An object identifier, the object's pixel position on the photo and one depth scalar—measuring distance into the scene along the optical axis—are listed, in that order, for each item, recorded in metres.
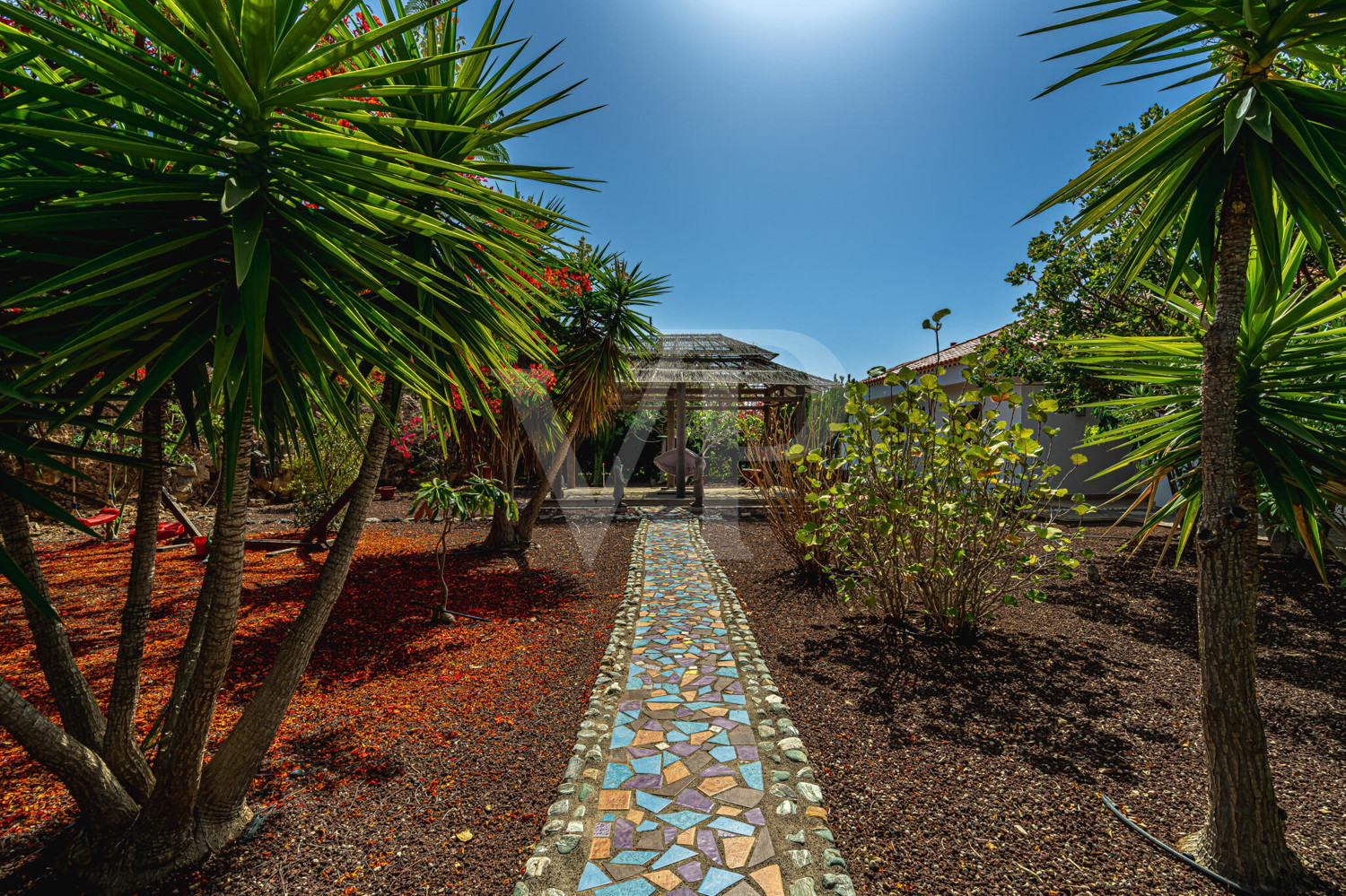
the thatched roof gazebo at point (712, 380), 11.91
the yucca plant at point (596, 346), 6.96
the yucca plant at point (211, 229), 1.16
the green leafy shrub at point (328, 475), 7.89
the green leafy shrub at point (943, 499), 3.65
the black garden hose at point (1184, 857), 1.83
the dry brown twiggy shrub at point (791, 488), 5.73
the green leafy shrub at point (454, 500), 4.57
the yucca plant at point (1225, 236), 1.66
